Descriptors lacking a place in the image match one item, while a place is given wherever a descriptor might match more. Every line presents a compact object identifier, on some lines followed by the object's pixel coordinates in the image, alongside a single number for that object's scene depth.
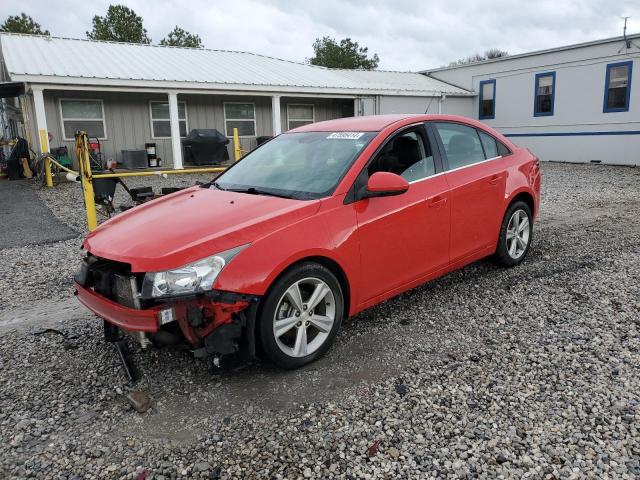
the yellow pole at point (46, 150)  13.95
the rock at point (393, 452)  2.62
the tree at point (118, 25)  44.16
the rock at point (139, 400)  3.09
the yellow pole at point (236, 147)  10.82
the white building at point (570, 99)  18.00
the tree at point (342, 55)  55.31
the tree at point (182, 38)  49.56
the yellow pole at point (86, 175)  6.80
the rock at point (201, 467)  2.56
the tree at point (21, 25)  46.00
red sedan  3.05
